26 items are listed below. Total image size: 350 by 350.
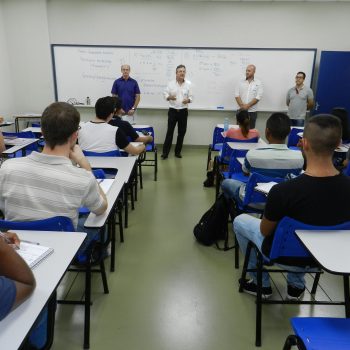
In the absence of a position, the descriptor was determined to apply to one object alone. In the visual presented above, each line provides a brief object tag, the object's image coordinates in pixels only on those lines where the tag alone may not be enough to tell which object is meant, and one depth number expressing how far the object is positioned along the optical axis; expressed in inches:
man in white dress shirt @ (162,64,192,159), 236.4
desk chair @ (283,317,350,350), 49.0
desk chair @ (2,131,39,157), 158.9
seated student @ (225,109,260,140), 153.3
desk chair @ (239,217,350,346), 64.2
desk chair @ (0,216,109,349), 60.6
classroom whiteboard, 249.4
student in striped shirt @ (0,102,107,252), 63.5
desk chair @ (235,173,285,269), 92.9
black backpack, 118.0
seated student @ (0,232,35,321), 39.8
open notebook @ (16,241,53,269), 49.9
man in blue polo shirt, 238.3
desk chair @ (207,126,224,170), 184.5
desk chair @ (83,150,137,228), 110.1
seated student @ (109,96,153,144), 135.0
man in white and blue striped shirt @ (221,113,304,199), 104.3
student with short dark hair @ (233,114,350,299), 64.5
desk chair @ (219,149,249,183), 124.6
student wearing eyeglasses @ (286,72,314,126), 242.7
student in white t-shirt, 120.3
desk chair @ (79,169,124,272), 81.3
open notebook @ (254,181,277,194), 84.6
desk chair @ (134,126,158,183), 183.6
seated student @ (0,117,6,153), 123.6
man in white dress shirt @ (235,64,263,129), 245.1
